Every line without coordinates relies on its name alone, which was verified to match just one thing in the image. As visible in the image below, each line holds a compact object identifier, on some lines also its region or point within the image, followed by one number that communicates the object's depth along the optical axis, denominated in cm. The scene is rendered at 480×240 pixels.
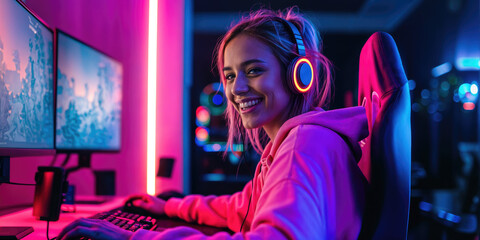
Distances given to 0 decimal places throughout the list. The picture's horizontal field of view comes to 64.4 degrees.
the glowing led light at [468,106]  380
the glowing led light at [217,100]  602
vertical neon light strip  195
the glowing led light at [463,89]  378
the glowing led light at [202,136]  595
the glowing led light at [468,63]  383
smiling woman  61
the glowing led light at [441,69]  409
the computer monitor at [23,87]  85
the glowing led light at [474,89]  367
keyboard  84
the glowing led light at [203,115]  609
